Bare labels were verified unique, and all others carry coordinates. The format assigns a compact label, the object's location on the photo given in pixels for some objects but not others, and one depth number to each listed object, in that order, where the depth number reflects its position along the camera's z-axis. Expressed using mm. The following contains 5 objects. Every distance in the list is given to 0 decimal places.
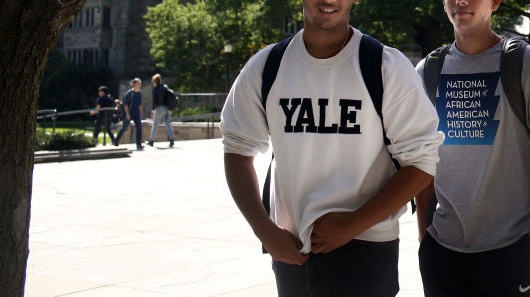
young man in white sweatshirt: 3029
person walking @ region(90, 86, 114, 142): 25312
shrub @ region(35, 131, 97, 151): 19219
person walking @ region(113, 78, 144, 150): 23109
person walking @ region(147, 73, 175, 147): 23875
